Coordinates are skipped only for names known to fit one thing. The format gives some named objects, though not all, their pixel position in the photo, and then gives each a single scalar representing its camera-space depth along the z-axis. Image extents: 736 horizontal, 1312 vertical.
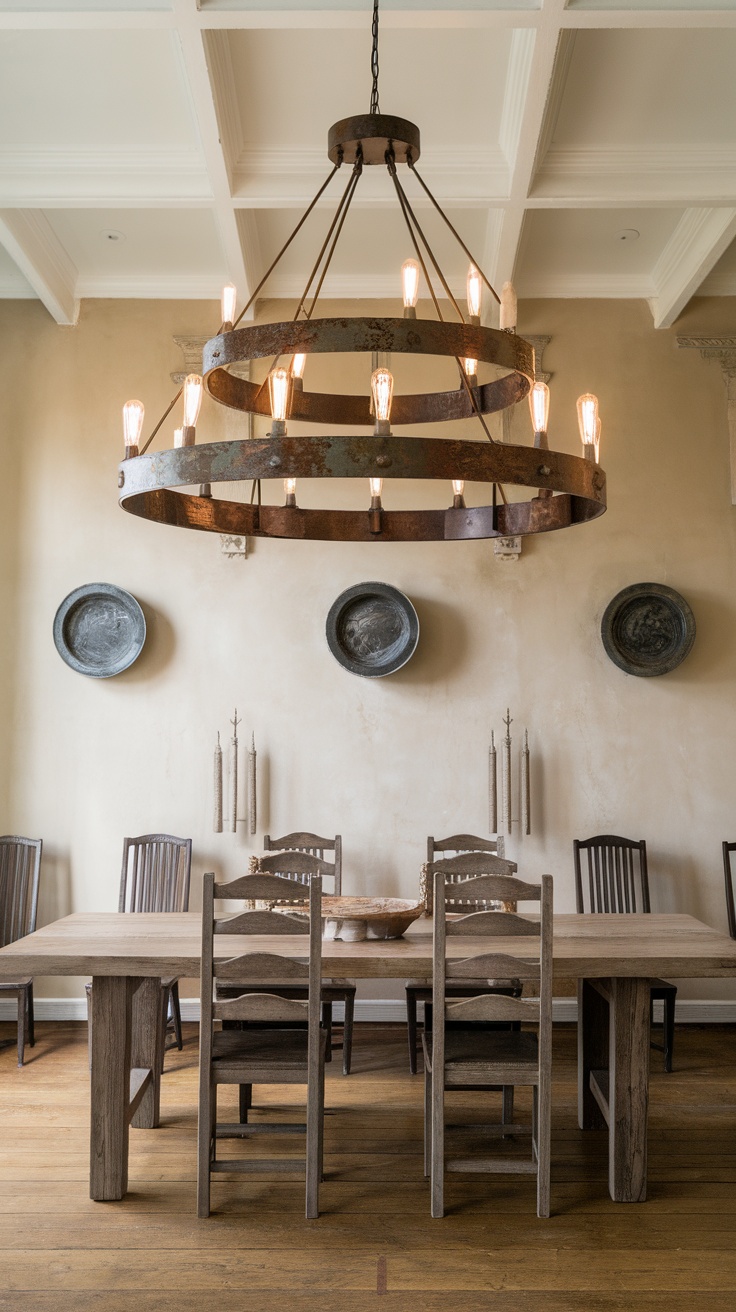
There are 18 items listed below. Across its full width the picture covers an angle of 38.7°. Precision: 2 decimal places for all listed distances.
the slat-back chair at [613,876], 5.48
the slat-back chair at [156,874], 5.46
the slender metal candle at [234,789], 5.64
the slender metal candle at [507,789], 5.61
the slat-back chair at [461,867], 4.39
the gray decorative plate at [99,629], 5.70
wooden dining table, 3.49
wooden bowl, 3.83
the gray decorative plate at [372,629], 5.66
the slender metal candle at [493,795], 5.59
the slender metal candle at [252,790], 5.61
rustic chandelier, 2.71
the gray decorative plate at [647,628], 5.68
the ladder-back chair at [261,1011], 3.34
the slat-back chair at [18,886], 5.44
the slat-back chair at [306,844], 5.08
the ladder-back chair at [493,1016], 3.34
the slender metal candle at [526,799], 5.58
